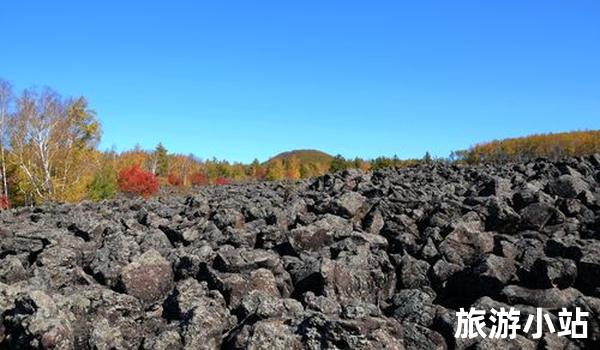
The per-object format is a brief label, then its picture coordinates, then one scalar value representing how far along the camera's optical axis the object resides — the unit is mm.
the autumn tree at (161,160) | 106944
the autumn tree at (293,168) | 119962
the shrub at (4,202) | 41588
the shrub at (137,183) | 56406
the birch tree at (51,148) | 42906
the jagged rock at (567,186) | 12859
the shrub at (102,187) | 44969
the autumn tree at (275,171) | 108750
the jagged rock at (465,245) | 8609
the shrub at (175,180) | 97625
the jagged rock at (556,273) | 7012
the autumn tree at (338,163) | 89012
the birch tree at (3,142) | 43809
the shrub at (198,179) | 103562
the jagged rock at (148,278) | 7566
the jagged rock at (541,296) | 6562
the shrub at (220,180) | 96031
